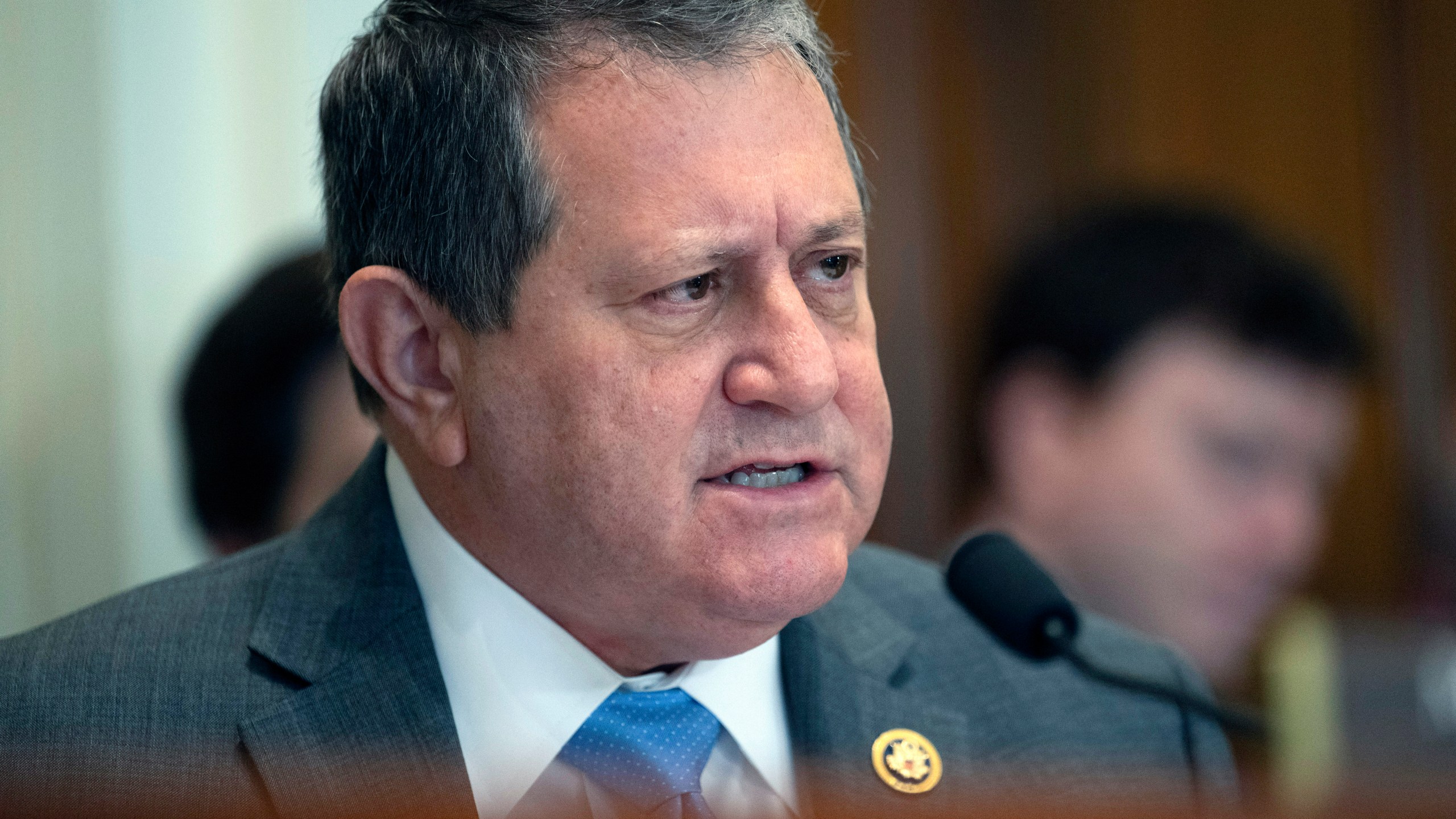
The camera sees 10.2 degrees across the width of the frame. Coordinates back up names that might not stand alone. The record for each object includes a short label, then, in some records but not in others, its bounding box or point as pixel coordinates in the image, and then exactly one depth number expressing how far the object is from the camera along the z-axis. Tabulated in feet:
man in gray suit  8.77
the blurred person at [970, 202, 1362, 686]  10.34
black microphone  9.04
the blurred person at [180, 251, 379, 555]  9.92
